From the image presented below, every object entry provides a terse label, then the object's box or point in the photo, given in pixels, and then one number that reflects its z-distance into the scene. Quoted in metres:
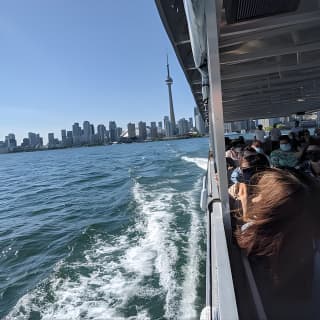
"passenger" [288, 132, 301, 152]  5.71
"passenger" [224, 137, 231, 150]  8.63
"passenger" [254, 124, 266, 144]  10.14
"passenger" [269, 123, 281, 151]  9.59
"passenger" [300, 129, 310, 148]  6.06
